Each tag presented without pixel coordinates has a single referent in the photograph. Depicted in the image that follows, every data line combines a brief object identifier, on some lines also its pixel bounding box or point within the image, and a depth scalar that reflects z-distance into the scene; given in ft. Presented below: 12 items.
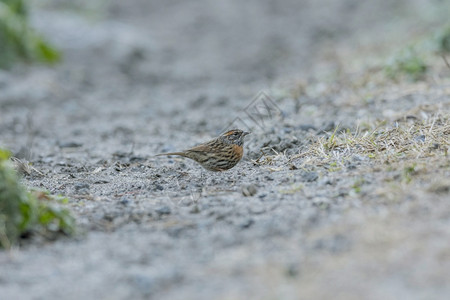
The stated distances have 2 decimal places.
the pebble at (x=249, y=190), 35.73
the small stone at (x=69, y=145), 58.63
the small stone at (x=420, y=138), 40.56
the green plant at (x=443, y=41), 71.51
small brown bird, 43.52
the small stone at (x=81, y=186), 40.78
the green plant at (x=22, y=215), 29.09
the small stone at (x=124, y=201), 35.83
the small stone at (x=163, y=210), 33.69
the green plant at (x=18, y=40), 89.92
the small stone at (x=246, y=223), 30.68
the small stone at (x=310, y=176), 36.70
